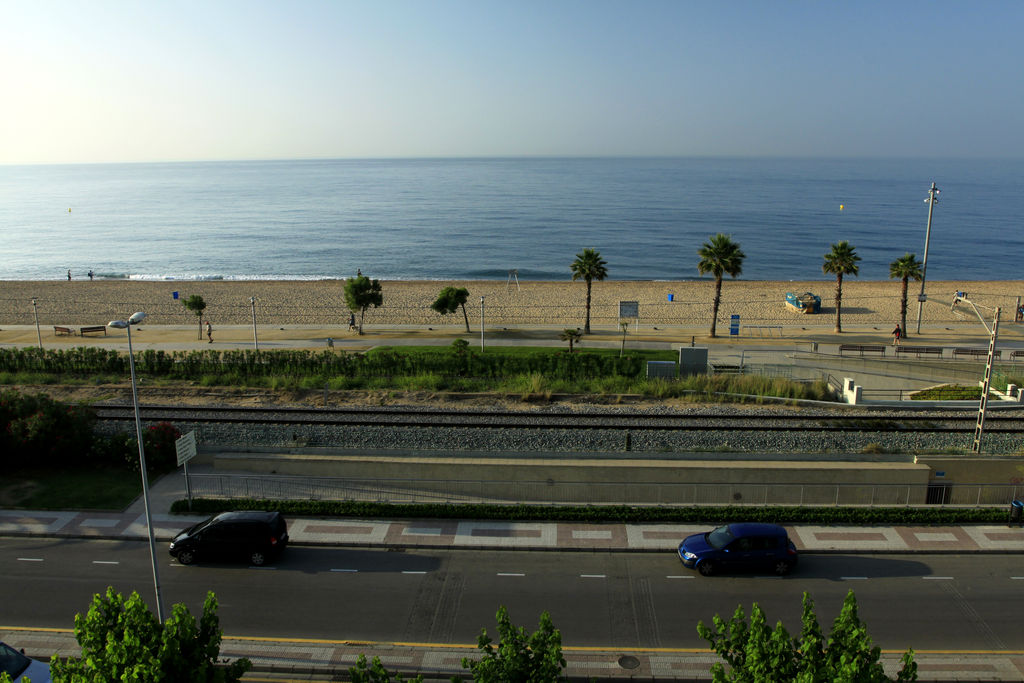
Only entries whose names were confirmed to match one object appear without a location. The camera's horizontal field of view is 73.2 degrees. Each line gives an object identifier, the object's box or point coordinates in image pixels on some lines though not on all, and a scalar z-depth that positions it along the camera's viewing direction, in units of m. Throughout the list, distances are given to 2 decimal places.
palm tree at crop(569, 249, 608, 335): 44.25
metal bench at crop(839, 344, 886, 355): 36.00
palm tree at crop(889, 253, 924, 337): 43.66
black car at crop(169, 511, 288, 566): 16.38
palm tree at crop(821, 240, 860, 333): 44.09
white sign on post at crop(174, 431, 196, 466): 18.56
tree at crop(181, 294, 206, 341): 44.34
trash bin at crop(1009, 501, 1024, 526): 18.41
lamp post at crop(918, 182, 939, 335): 41.70
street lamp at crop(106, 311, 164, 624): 12.64
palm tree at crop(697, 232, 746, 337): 42.25
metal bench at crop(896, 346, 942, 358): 35.47
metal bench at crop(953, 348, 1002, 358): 35.17
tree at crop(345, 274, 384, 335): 43.44
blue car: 15.90
